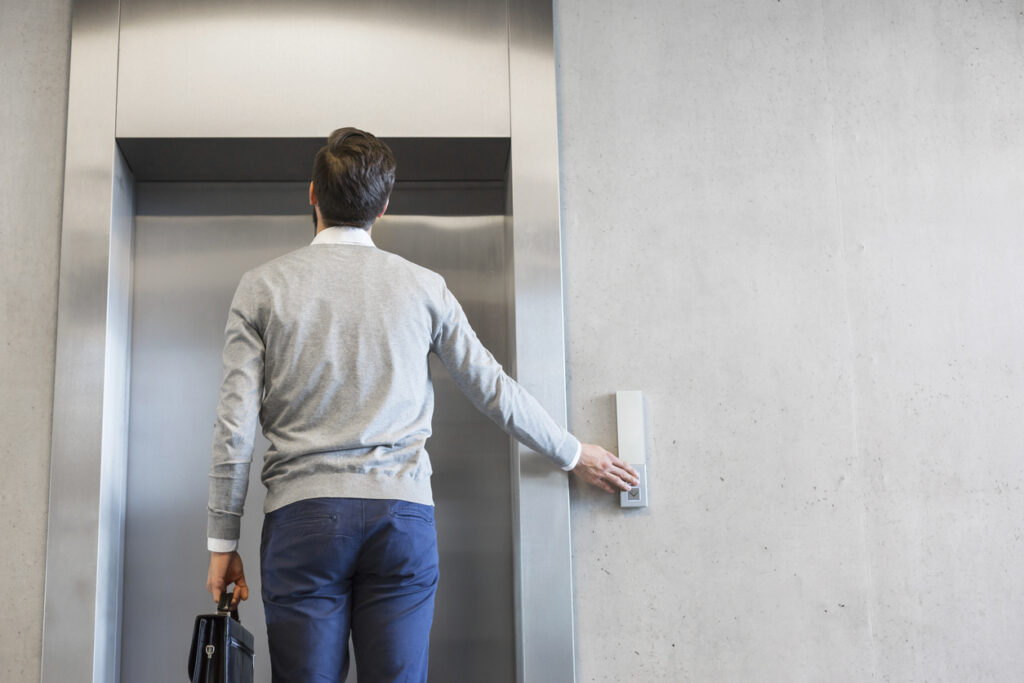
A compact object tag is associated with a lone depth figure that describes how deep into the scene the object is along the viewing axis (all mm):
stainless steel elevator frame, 2020
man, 1526
